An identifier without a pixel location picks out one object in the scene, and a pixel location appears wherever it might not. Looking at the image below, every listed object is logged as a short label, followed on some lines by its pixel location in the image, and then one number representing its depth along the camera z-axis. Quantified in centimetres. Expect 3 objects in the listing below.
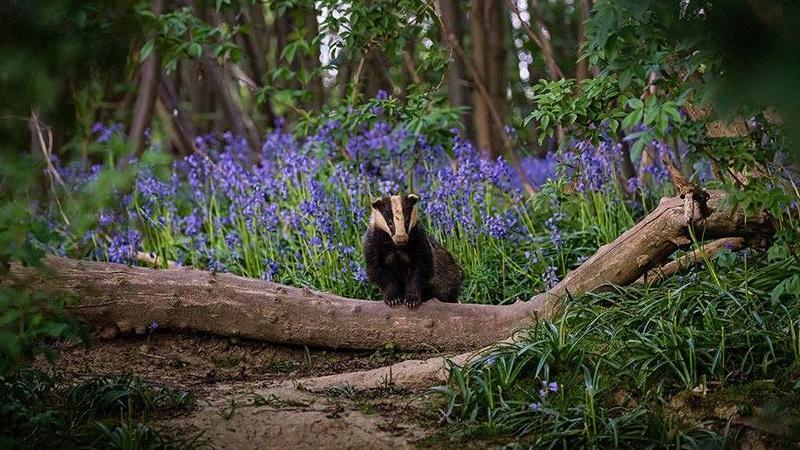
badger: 636
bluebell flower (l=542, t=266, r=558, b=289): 648
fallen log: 602
